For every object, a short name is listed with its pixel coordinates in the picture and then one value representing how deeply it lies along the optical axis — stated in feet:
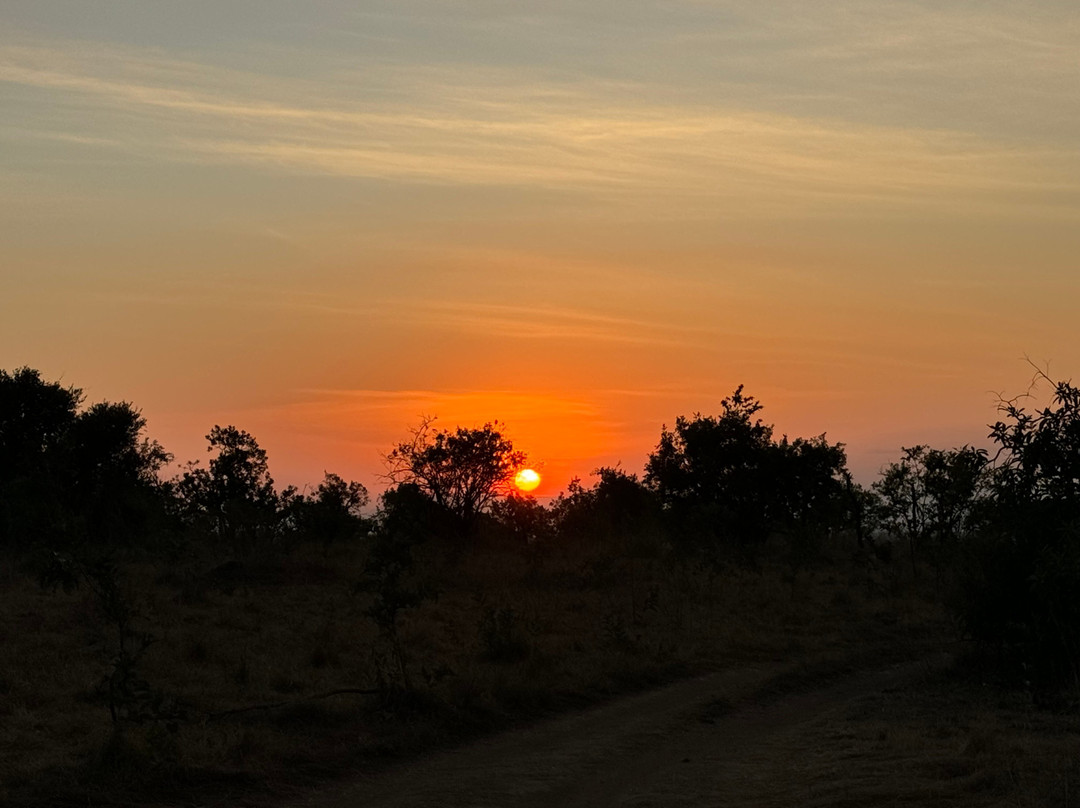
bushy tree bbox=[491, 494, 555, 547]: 140.56
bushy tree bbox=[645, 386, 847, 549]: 155.43
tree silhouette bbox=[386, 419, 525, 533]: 140.36
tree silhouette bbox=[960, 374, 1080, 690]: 50.57
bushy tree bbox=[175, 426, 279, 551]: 152.96
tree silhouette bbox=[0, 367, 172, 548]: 134.51
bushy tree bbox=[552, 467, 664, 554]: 143.54
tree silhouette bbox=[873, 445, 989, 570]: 135.74
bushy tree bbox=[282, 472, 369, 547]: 127.95
